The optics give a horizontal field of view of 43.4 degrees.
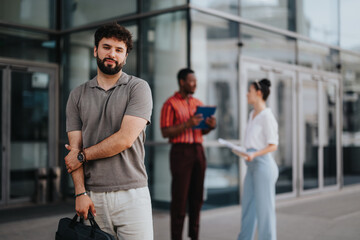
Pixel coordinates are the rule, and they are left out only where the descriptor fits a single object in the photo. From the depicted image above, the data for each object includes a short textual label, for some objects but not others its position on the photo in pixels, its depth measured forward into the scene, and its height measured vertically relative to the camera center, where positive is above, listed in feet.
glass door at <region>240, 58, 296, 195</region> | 27.35 +0.65
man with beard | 7.15 -0.25
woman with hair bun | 13.25 -1.23
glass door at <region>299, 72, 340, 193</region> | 29.31 -0.25
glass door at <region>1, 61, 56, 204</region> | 25.35 -0.23
